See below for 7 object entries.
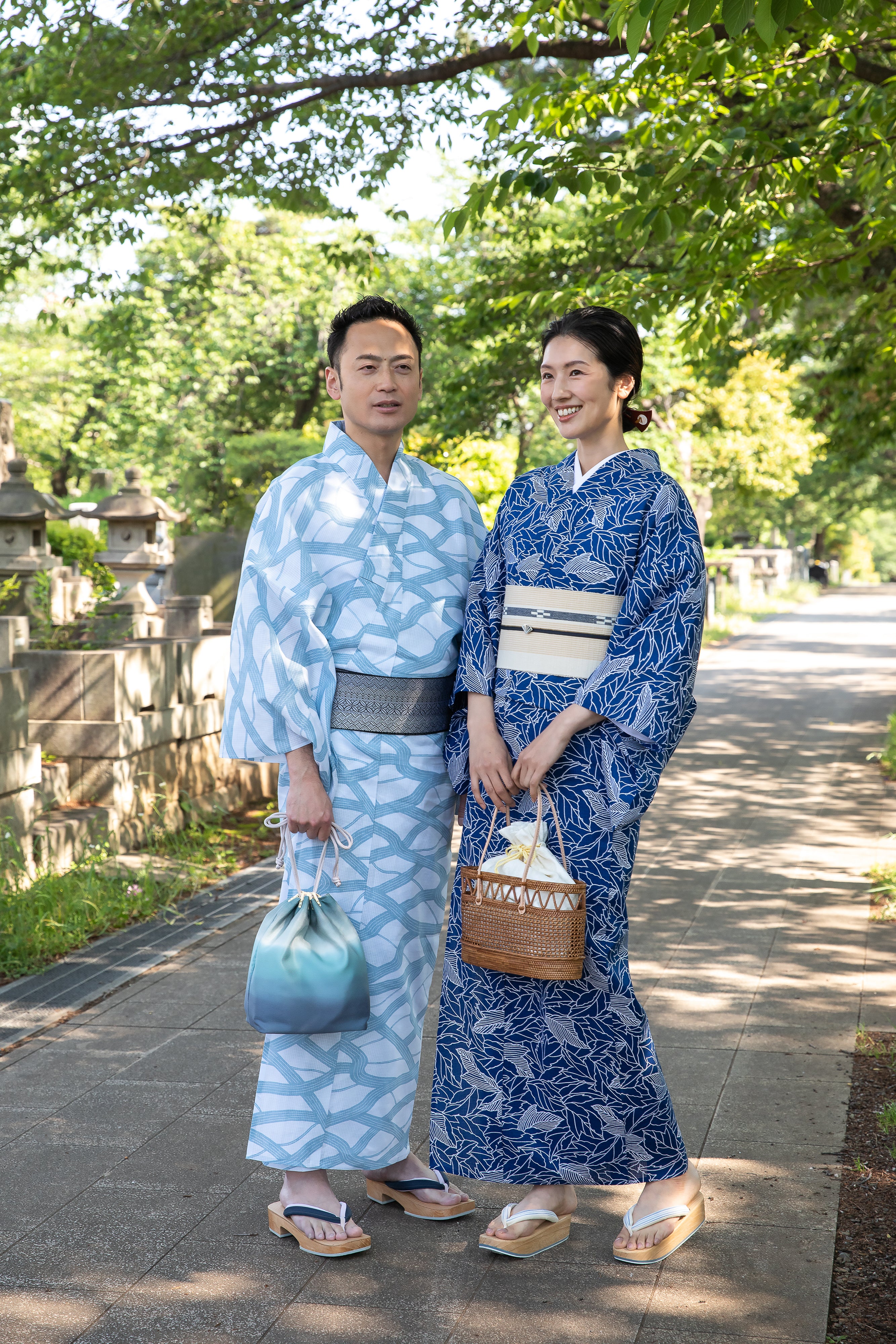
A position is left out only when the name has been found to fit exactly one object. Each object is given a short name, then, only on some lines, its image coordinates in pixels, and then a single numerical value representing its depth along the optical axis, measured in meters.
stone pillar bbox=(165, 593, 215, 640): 8.23
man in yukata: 2.77
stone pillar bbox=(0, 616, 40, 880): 5.12
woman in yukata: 2.65
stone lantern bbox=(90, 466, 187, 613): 13.04
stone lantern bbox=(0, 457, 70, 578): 10.58
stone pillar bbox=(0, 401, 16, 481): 15.34
